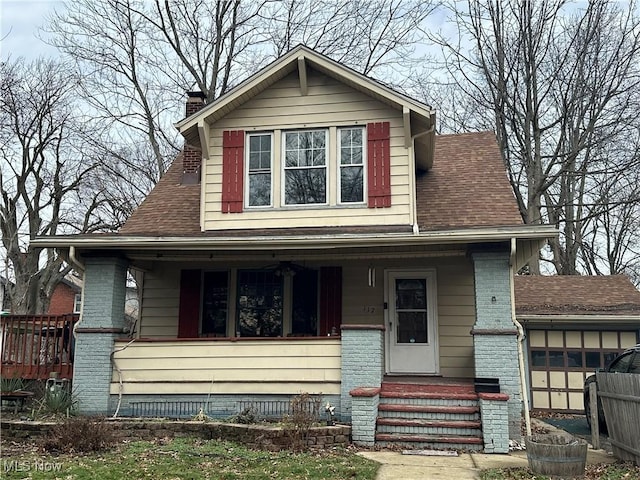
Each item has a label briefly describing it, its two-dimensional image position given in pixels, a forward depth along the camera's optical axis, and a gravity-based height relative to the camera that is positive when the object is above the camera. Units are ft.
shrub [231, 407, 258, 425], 28.17 -4.03
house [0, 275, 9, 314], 74.87 +4.72
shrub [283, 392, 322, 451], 25.16 -3.77
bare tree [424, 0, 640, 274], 57.82 +25.17
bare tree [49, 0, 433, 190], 67.10 +33.93
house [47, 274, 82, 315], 120.78 +6.82
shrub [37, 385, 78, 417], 30.09 -3.59
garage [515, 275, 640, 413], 41.96 -0.60
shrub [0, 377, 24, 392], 31.53 -2.76
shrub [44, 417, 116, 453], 23.67 -4.25
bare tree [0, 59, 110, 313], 74.90 +21.31
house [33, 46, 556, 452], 28.76 +3.66
